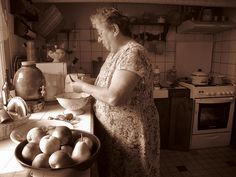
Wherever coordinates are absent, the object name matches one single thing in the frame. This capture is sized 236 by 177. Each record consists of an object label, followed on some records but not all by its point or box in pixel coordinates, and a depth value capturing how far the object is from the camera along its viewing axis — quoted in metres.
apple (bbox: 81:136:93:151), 0.76
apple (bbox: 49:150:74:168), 0.64
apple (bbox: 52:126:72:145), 0.77
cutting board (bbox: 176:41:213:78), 2.92
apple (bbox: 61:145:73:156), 0.74
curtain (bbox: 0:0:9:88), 1.40
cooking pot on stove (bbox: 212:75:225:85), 2.56
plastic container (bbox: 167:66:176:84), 2.83
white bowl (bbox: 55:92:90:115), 1.32
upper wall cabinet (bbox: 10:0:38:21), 1.60
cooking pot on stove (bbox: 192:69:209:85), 2.49
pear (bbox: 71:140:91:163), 0.69
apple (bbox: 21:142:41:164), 0.69
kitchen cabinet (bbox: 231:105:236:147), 2.60
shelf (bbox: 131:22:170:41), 2.75
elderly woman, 1.02
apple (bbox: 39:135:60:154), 0.70
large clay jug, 1.37
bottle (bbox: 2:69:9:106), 1.29
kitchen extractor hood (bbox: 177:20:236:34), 2.47
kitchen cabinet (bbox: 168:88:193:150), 2.47
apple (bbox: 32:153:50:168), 0.64
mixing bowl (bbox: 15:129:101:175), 0.62
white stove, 2.44
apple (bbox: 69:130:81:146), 0.82
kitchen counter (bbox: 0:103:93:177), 0.68
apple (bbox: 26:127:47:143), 0.79
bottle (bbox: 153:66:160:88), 2.63
